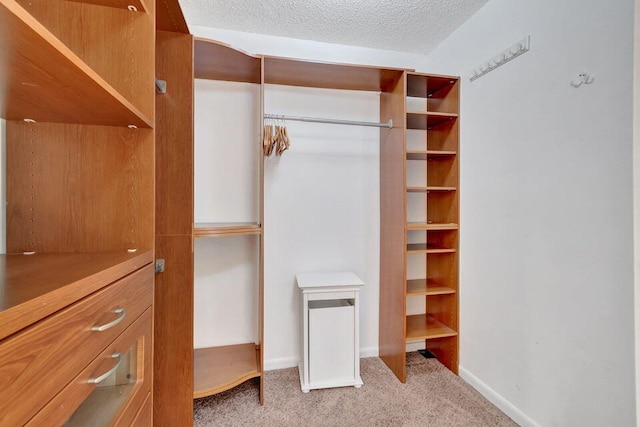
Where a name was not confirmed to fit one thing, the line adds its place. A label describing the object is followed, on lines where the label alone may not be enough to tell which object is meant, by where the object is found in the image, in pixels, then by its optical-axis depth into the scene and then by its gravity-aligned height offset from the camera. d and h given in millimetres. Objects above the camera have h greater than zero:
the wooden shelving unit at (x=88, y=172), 645 +141
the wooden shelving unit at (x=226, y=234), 1570 -264
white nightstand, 1852 -869
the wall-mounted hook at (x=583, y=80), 1215 +610
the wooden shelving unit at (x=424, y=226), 1945 -102
